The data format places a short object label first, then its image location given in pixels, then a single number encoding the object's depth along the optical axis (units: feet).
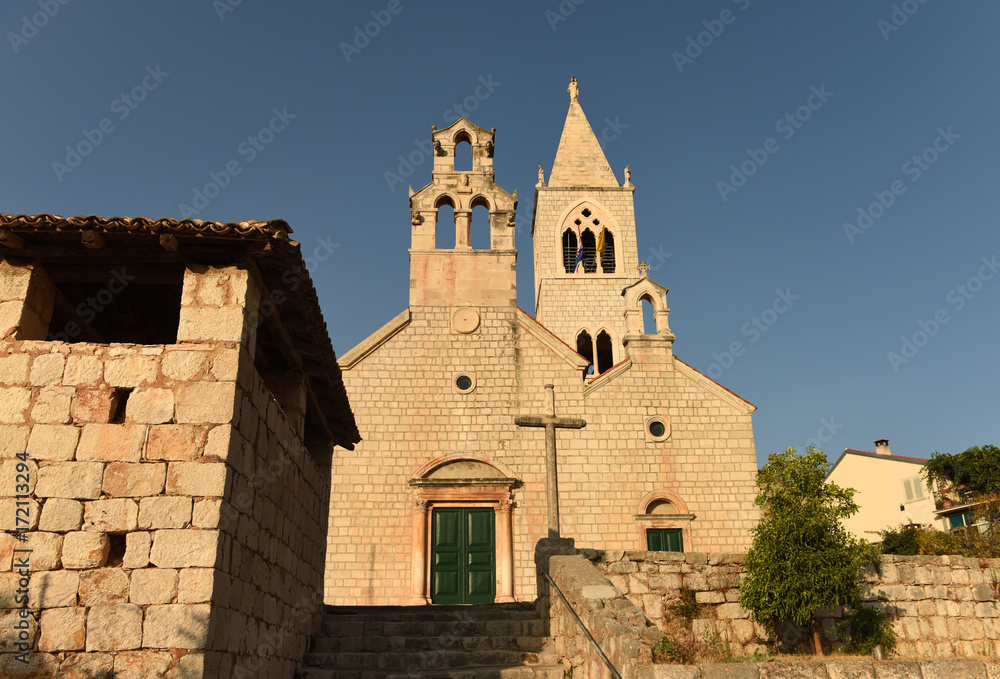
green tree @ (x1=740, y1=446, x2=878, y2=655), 32.14
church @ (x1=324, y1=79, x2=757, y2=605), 47.34
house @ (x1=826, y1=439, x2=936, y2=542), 87.51
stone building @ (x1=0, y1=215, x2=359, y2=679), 17.66
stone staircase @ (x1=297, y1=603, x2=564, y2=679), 26.78
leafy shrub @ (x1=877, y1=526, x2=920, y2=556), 56.49
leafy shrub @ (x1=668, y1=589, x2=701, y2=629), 32.91
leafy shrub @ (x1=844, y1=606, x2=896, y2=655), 34.47
